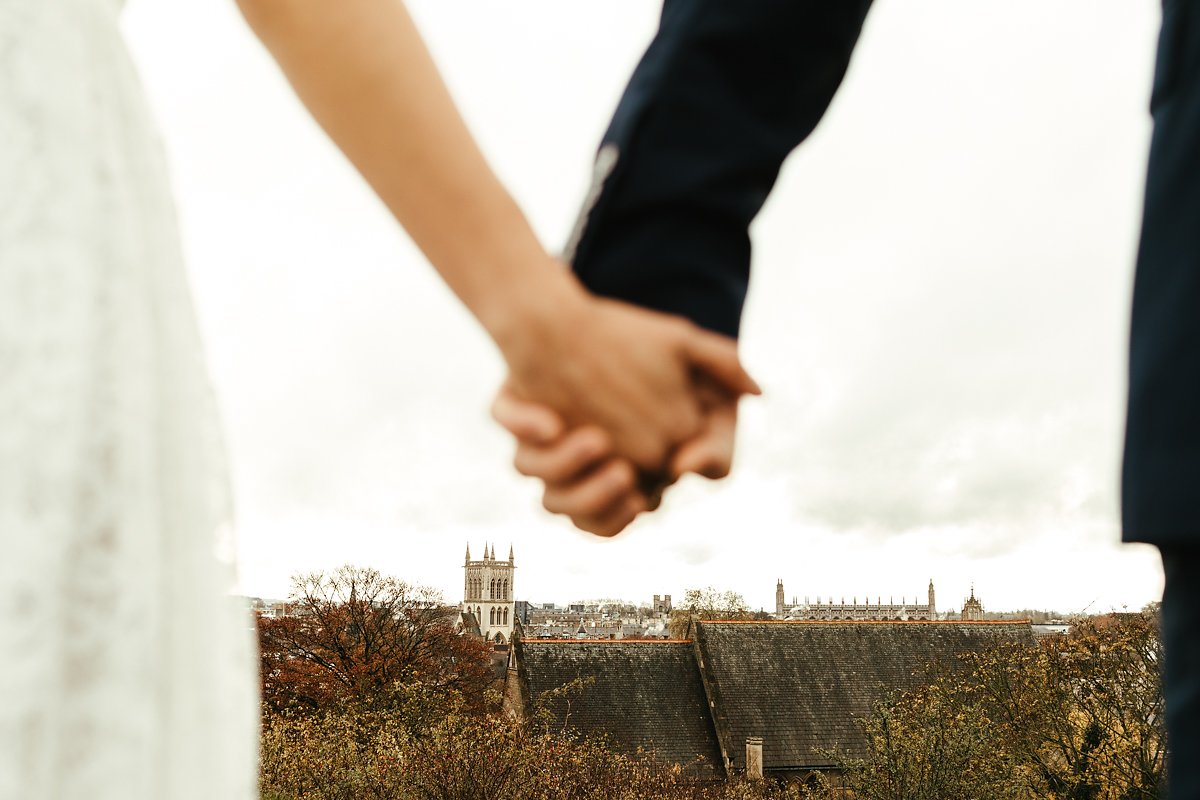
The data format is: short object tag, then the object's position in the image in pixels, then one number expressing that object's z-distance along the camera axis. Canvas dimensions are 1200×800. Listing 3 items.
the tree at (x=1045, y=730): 19.42
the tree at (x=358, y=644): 33.16
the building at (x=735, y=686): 31.73
